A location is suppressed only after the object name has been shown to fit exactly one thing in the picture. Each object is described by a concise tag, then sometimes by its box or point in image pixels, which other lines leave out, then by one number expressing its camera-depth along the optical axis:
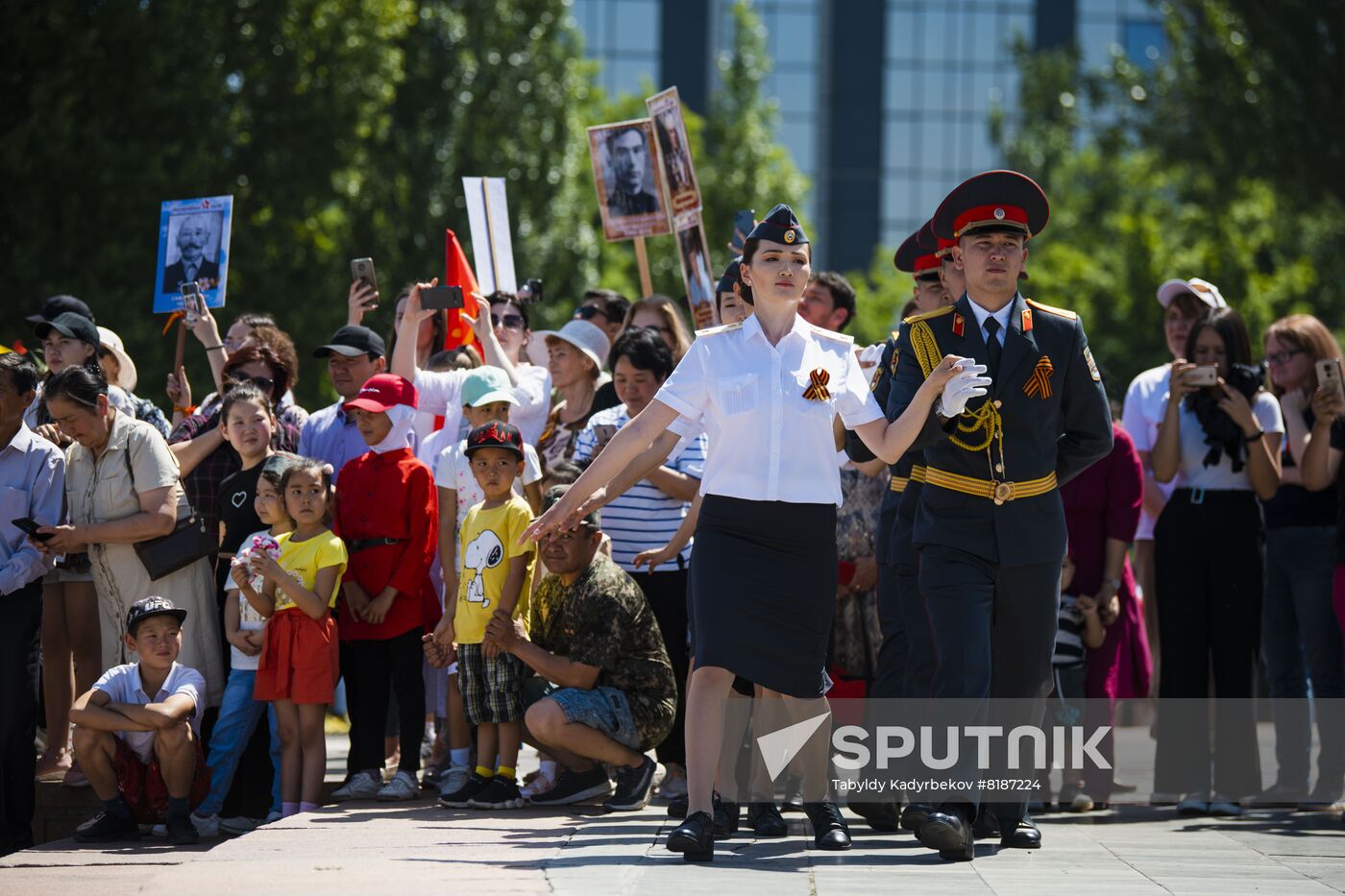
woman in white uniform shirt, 12.12
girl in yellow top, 15.80
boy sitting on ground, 15.63
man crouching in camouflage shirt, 14.91
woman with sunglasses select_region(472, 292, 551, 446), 18.09
